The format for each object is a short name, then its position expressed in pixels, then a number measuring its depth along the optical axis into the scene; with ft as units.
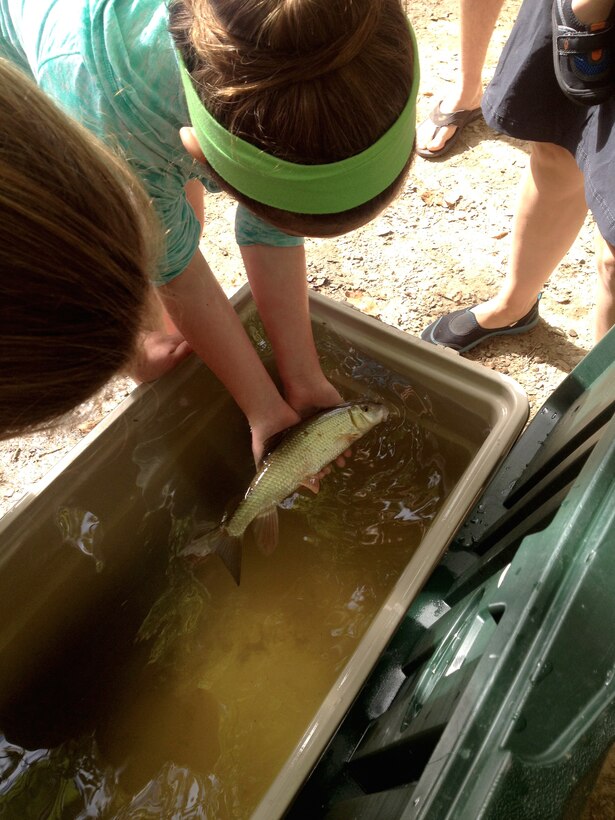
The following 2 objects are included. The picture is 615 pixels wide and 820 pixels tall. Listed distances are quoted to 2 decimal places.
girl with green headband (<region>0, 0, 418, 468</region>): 2.35
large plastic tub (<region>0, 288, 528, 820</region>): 3.61
